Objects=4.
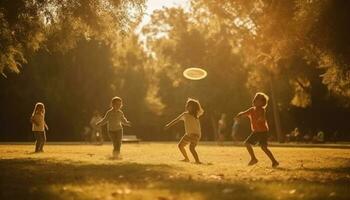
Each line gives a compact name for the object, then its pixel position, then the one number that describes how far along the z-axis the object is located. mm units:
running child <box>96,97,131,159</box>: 20156
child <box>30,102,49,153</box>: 24000
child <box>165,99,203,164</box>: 18781
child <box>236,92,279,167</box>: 16828
